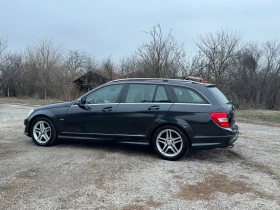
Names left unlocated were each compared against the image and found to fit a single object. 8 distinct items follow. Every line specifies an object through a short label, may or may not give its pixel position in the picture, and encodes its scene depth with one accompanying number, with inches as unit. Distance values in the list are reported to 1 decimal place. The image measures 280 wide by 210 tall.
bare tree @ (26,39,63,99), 1476.4
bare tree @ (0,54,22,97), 1524.4
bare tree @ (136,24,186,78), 900.0
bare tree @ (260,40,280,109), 1317.7
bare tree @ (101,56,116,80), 1207.1
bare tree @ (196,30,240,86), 1091.3
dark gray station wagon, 231.6
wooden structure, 1169.5
